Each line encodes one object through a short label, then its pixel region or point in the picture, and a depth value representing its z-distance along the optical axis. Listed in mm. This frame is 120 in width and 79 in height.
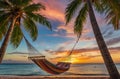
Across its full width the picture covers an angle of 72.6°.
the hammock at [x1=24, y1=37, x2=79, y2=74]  3536
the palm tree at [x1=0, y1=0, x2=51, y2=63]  3248
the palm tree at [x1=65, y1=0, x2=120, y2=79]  2417
